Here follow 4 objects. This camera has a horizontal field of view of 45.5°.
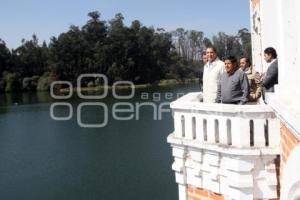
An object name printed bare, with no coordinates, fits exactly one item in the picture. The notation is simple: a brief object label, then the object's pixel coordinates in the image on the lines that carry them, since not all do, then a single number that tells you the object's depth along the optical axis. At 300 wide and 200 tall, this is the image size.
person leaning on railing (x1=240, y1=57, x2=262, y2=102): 4.57
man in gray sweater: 3.92
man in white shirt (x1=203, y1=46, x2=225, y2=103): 4.29
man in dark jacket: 3.82
